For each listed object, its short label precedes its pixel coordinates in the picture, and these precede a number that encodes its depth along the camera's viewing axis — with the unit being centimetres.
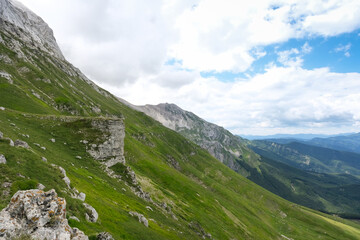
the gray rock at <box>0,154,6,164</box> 2494
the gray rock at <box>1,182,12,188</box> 2104
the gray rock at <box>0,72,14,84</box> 9601
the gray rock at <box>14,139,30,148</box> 3499
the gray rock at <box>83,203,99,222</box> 2552
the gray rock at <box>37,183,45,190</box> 2258
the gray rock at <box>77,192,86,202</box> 2888
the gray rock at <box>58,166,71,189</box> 2904
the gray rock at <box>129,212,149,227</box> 3866
